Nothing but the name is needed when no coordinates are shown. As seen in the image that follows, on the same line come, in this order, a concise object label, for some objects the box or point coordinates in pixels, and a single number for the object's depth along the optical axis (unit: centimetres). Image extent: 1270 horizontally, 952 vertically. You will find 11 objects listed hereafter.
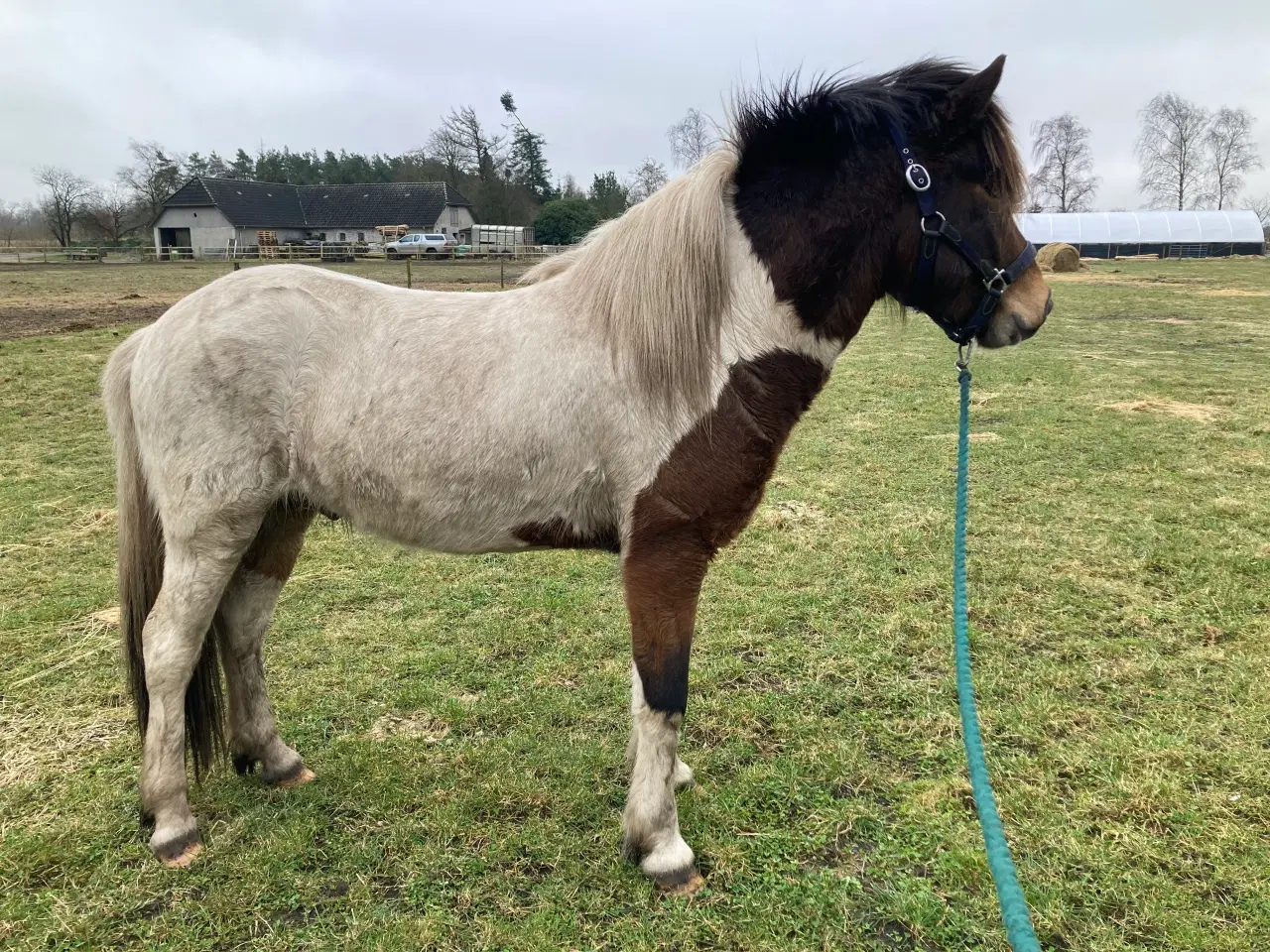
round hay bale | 3259
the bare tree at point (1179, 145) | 6444
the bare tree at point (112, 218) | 5166
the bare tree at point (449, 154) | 5447
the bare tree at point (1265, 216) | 5915
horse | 221
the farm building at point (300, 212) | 4869
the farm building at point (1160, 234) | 5044
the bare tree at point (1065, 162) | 6544
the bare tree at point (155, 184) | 5416
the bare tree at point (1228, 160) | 6412
